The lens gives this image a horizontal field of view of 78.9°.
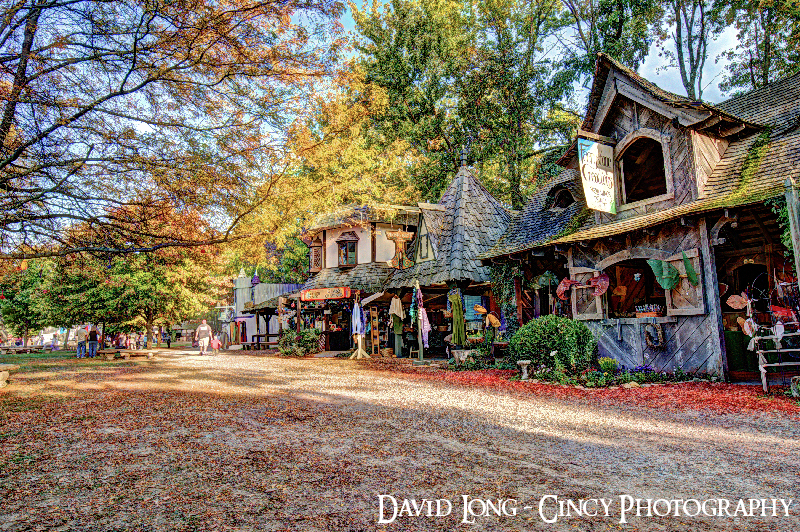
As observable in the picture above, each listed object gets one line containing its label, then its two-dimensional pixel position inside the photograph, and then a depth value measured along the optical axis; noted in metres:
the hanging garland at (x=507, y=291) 17.00
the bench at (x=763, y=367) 9.26
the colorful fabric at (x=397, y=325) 22.88
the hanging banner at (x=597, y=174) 12.94
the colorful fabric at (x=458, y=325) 17.06
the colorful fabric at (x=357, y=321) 22.80
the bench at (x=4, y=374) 12.78
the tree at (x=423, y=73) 28.50
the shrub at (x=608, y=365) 11.88
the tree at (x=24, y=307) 33.38
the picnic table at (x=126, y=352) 24.94
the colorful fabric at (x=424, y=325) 18.97
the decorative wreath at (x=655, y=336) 11.90
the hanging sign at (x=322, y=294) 24.16
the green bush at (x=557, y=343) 12.25
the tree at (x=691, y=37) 22.81
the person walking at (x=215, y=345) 33.89
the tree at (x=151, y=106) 7.94
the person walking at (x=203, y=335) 29.10
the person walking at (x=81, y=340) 27.95
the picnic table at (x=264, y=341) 35.54
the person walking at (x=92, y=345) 28.78
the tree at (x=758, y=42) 19.28
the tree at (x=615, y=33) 21.89
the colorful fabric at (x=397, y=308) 22.02
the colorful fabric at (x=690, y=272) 11.23
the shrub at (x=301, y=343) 25.59
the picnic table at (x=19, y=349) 33.38
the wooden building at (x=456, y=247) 19.50
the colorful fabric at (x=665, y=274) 11.62
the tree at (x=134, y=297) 29.03
